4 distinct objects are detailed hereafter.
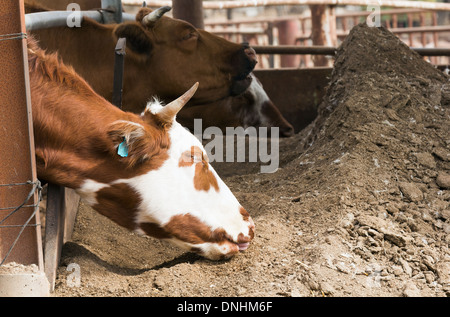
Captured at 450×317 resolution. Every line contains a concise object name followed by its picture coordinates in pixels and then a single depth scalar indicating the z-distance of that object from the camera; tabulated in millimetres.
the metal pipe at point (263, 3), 7969
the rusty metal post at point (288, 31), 13008
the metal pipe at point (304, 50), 6891
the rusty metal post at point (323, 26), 9172
